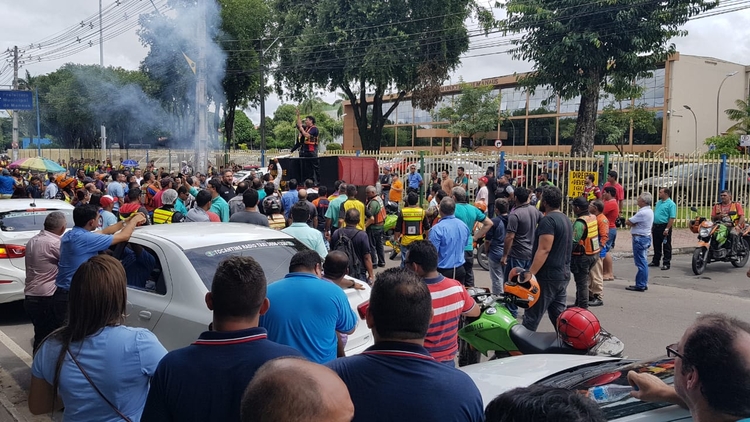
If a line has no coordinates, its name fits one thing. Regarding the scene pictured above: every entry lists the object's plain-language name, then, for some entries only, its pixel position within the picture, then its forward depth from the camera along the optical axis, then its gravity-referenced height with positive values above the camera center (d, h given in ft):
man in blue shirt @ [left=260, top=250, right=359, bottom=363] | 11.75 -3.10
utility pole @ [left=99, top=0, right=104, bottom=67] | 162.10 +28.26
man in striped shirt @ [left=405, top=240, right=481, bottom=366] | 13.35 -3.28
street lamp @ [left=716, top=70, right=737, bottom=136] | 141.90 +14.61
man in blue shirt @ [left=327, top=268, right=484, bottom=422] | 7.09 -2.65
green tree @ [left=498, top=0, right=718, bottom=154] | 63.26 +12.94
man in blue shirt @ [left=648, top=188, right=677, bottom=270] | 37.35 -4.12
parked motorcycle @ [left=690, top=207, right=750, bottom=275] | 37.58 -5.37
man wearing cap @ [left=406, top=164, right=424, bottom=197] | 66.90 -2.37
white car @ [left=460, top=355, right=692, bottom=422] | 8.50 -3.99
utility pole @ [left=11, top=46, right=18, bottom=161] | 124.57 +4.55
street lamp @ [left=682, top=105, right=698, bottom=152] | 141.50 +9.72
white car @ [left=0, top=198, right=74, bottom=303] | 25.91 -3.29
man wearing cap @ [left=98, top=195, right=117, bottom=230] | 27.04 -2.50
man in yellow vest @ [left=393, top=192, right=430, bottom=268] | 31.12 -3.24
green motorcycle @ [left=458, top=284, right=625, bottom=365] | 14.84 -4.63
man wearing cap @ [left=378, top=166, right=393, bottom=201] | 65.77 -2.59
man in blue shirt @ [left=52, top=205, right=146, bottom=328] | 16.47 -2.28
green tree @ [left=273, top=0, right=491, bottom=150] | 97.04 +19.30
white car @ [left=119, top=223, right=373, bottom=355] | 15.25 -3.01
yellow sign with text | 56.29 -2.05
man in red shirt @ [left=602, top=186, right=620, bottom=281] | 35.35 -3.02
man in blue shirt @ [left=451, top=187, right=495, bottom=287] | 28.68 -2.77
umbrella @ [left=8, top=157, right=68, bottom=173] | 57.11 -0.59
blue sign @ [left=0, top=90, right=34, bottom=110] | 87.10 +8.81
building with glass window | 139.64 +11.99
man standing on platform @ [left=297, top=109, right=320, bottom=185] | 55.42 +1.71
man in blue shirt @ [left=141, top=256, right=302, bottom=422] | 7.52 -2.69
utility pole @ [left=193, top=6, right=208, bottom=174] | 64.90 +5.94
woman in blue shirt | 8.77 -2.97
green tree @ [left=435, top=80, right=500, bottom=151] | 150.59 +12.12
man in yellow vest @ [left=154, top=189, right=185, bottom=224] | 29.89 -2.67
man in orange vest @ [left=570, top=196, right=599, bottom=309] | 26.00 -3.88
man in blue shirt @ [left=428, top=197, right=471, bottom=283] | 22.97 -2.98
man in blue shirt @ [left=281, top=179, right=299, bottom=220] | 36.40 -2.40
